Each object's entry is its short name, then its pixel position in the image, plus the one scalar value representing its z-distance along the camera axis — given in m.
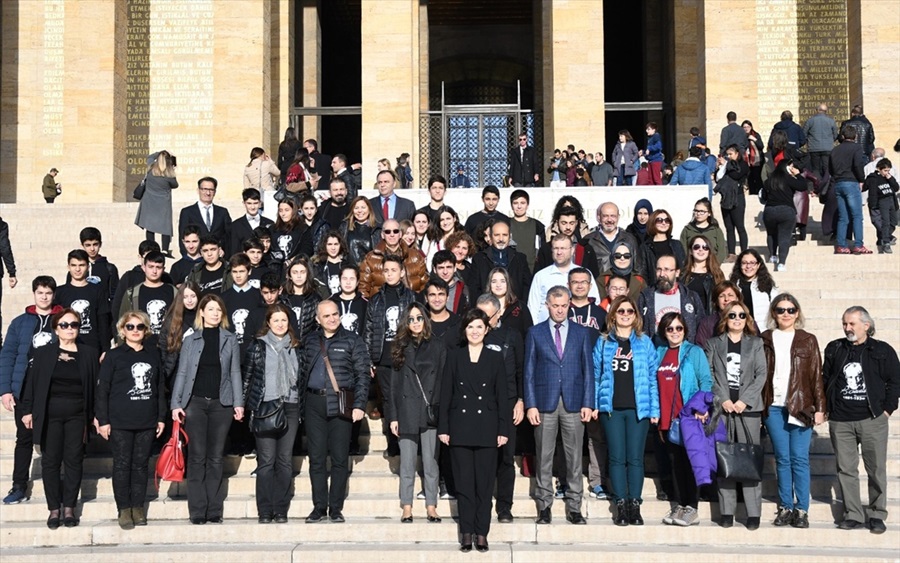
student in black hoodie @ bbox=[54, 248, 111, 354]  10.60
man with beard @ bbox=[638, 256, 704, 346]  9.93
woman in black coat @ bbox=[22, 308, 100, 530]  9.48
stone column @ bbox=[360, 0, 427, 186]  21.89
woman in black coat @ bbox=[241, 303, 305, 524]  9.52
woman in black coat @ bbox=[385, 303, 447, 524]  9.49
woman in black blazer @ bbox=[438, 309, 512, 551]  8.98
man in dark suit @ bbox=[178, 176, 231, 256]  13.01
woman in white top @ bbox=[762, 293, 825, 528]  9.23
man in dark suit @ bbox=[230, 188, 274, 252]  12.49
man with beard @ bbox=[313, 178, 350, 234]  12.74
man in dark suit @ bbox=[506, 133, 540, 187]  19.94
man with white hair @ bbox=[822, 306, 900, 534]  9.16
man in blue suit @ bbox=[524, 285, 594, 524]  9.39
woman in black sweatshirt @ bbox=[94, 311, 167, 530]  9.41
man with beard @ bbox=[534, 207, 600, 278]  11.25
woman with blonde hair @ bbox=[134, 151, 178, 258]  14.64
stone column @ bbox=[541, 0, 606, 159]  22.02
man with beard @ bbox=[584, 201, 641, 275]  11.37
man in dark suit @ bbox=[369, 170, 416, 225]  13.00
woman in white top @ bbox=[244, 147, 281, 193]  17.62
